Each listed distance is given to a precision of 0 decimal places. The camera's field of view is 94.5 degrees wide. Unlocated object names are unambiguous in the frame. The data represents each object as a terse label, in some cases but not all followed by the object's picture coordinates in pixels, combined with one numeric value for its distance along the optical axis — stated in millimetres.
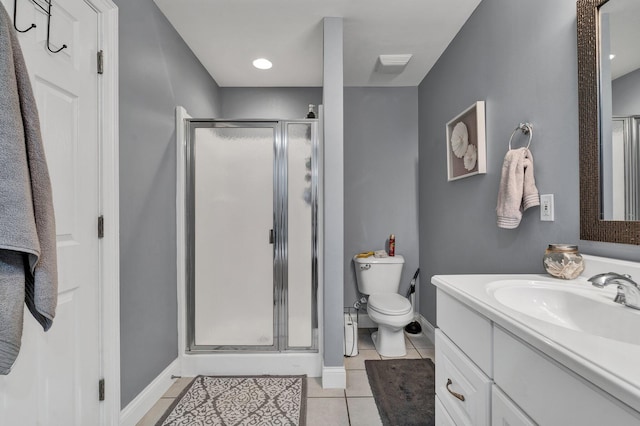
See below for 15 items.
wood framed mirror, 1061
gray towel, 683
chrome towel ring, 1406
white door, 1063
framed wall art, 1836
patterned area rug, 1626
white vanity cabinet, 494
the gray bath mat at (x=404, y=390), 1644
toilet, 2242
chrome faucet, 779
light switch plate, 1285
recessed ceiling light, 2520
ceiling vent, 2439
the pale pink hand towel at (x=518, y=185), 1361
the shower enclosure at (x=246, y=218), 2154
